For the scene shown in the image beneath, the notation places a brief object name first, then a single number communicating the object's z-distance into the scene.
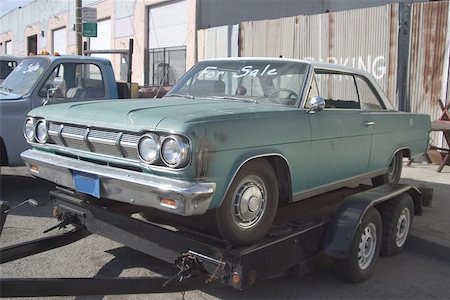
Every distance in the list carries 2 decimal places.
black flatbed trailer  3.12
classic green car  3.23
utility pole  14.59
